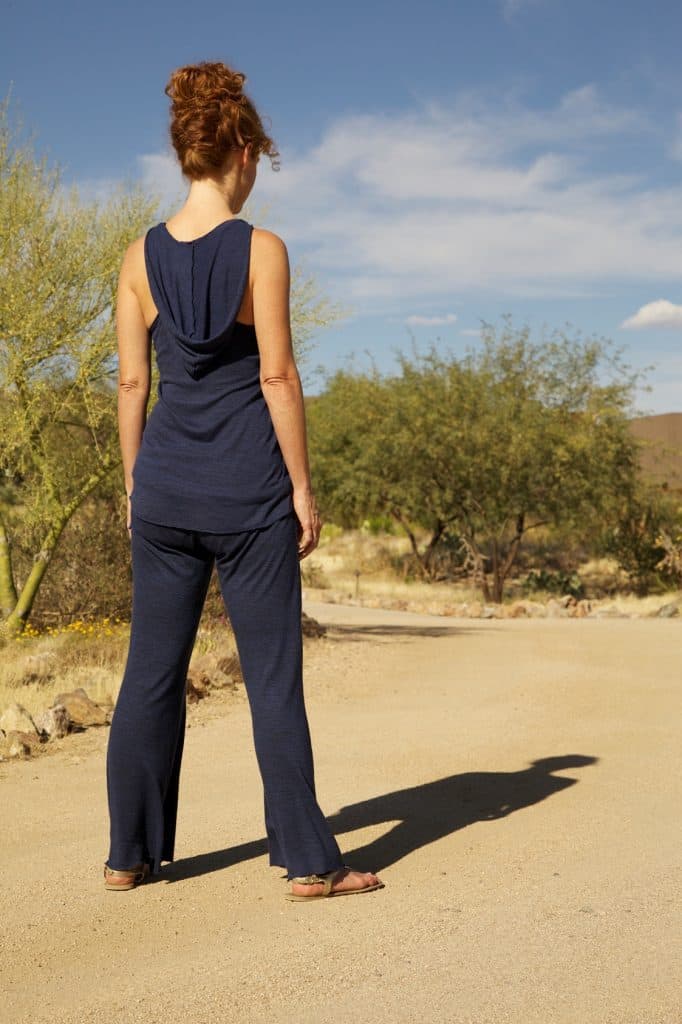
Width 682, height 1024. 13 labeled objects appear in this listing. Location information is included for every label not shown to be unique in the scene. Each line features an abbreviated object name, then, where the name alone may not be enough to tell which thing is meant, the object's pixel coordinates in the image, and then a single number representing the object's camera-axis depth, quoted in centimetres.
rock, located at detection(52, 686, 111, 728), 734
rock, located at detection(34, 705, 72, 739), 695
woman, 380
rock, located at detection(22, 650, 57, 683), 911
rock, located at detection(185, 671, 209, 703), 847
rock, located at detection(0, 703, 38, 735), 680
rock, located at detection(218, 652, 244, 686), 922
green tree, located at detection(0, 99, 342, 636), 1127
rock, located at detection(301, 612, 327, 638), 1259
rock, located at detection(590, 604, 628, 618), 1905
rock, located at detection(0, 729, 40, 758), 648
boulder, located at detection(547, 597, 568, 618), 1928
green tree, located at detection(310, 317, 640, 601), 2241
